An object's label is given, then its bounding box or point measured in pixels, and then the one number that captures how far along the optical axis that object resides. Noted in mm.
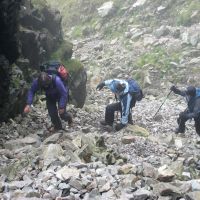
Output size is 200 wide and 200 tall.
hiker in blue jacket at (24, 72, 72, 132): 13966
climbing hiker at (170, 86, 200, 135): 16078
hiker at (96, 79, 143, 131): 16547
